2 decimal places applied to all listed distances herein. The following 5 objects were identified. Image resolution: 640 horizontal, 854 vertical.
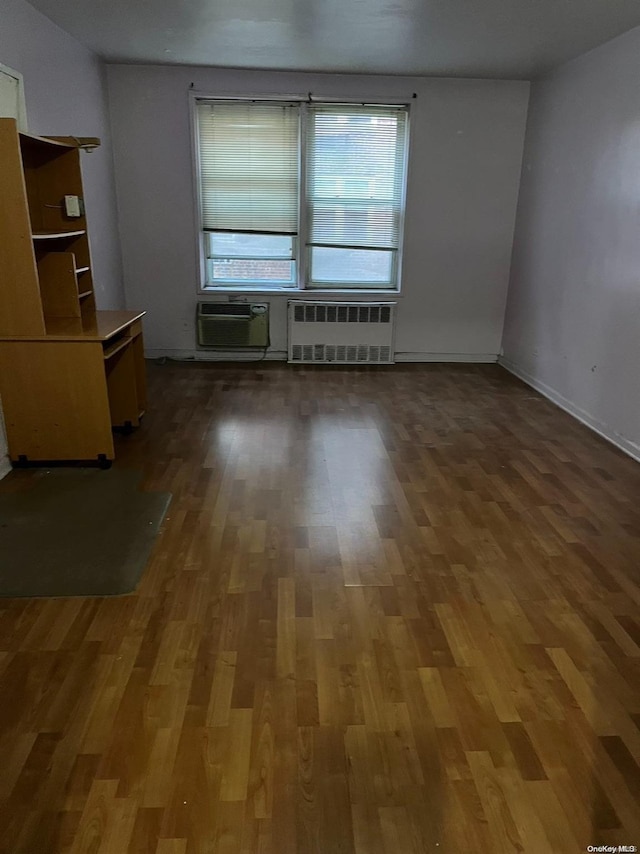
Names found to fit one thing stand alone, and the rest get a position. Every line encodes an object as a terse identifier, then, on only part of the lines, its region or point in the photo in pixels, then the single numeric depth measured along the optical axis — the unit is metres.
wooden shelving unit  3.23
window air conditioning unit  6.11
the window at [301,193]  5.75
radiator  6.14
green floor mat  2.58
